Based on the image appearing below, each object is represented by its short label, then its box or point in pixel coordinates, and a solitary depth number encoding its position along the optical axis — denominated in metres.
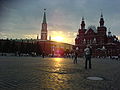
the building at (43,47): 55.54
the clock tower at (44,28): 96.52
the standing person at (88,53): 9.26
